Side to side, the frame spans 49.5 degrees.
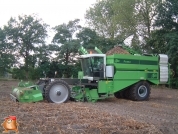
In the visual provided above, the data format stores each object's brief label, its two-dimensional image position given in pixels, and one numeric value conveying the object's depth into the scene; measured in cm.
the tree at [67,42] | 2059
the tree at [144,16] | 2255
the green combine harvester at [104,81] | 784
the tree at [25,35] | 2103
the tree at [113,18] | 2335
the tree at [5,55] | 2019
